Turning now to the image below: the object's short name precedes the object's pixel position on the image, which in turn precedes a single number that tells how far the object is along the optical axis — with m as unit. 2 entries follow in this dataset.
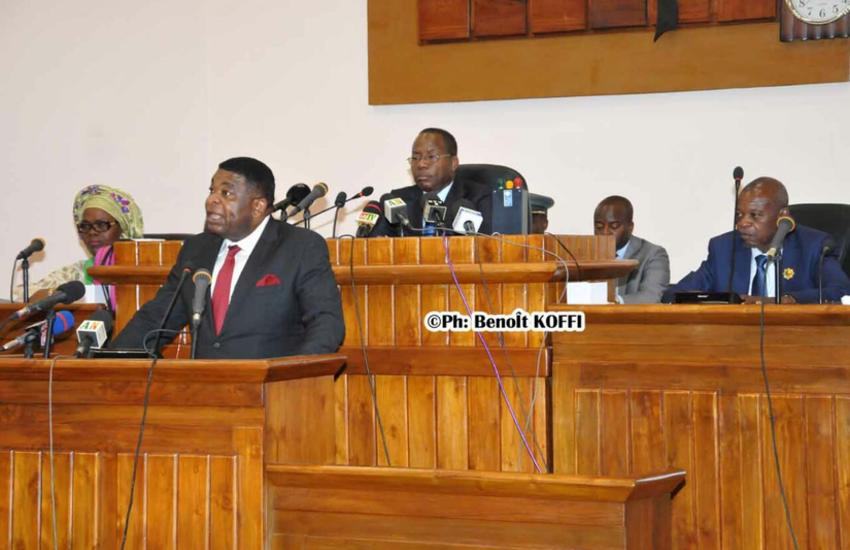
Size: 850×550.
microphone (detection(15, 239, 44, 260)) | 5.41
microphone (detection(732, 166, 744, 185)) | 4.78
